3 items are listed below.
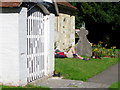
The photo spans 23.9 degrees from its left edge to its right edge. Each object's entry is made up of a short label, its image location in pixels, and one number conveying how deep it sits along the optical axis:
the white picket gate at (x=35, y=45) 9.23
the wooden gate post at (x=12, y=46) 8.42
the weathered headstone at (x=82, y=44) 19.38
